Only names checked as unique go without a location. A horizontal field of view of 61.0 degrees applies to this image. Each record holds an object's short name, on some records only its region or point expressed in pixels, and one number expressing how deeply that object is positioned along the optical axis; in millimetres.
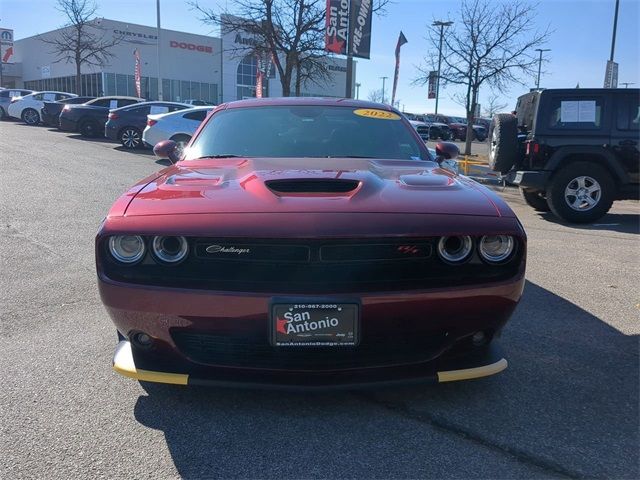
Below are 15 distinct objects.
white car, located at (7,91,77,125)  24906
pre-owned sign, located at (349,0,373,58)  14664
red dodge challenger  2305
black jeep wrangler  7863
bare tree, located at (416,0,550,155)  17594
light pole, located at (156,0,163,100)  30766
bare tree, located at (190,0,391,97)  16438
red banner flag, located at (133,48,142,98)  35125
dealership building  45906
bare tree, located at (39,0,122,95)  31438
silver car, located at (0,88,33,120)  28047
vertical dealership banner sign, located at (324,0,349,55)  14375
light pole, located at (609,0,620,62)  22281
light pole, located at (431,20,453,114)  19608
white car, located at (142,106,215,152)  13867
